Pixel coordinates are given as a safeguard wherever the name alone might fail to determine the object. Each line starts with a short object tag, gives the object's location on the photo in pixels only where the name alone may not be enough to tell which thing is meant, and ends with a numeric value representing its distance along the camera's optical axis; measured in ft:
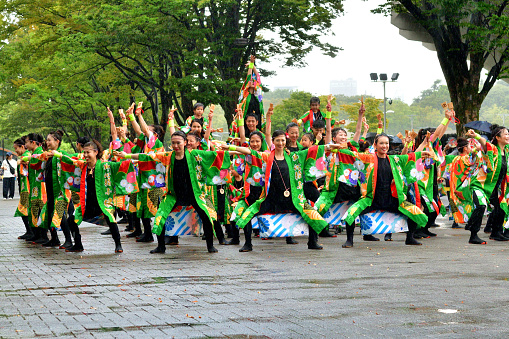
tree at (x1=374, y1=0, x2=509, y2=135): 69.10
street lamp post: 148.66
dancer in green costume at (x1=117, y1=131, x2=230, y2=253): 32.45
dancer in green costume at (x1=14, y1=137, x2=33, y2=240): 39.83
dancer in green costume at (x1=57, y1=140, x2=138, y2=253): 33.53
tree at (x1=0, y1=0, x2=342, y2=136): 76.74
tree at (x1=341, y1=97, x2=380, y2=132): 193.16
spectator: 92.99
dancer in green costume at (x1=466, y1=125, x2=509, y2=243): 35.14
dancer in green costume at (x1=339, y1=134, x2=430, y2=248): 34.45
